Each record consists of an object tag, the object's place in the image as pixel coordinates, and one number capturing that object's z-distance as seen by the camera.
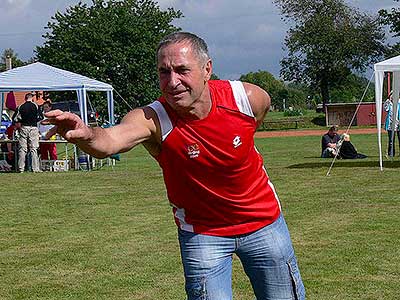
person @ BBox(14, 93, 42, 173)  21.06
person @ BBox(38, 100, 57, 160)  23.11
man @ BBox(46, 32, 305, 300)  4.04
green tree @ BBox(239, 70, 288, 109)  92.94
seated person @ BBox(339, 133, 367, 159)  22.31
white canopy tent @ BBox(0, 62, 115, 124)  21.55
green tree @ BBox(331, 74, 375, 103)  60.99
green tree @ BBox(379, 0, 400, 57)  58.88
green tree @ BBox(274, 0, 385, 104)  57.56
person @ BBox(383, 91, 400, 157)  21.84
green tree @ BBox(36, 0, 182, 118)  50.90
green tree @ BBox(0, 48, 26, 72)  89.51
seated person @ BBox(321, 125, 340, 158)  22.88
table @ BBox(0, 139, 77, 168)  21.66
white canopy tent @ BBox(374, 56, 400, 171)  17.56
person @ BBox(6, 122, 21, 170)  21.93
